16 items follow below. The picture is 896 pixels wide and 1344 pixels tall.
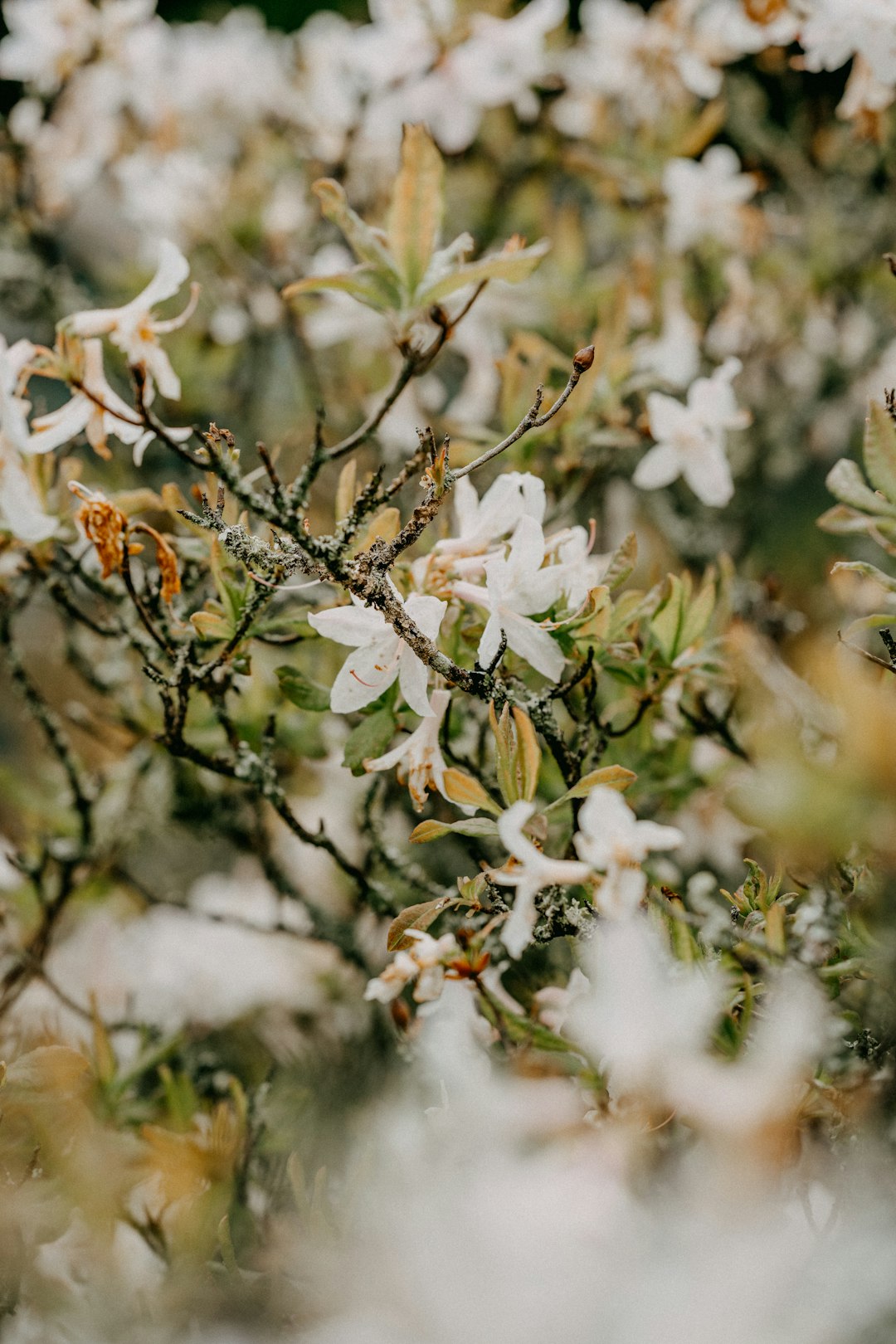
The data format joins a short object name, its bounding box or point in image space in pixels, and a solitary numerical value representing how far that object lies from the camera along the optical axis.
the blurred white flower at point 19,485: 0.67
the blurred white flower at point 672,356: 1.15
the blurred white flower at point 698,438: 0.94
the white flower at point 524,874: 0.53
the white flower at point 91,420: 0.68
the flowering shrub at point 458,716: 0.64
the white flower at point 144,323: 0.69
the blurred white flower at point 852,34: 0.83
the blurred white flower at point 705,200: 1.39
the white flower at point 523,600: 0.61
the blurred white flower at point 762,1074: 0.61
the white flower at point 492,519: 0.68
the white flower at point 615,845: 0.53
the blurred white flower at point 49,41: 1.36
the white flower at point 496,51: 1.16
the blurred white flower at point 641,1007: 0.55
